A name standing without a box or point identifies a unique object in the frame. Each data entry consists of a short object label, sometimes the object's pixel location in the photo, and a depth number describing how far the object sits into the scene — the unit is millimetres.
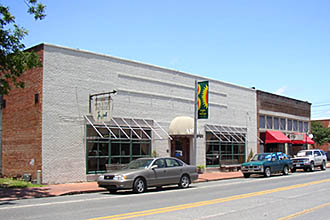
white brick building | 19250
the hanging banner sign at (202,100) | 24427
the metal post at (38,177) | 18281
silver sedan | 15344
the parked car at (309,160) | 30109
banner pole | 23339
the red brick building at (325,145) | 60144
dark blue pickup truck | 24234
